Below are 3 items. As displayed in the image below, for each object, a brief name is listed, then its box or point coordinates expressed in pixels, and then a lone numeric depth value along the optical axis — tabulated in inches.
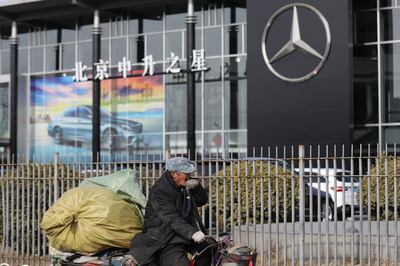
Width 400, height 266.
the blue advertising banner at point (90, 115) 1190.3
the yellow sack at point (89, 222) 302.2
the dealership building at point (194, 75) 952.3
